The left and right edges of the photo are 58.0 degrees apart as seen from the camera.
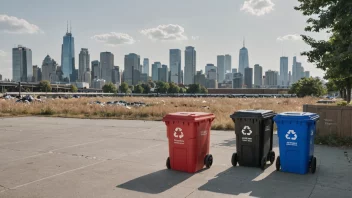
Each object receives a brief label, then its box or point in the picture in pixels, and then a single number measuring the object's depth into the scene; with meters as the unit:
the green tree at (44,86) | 177.88
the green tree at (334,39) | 9.71
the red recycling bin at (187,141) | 6.52
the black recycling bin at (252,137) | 6.80
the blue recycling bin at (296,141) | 6.37
